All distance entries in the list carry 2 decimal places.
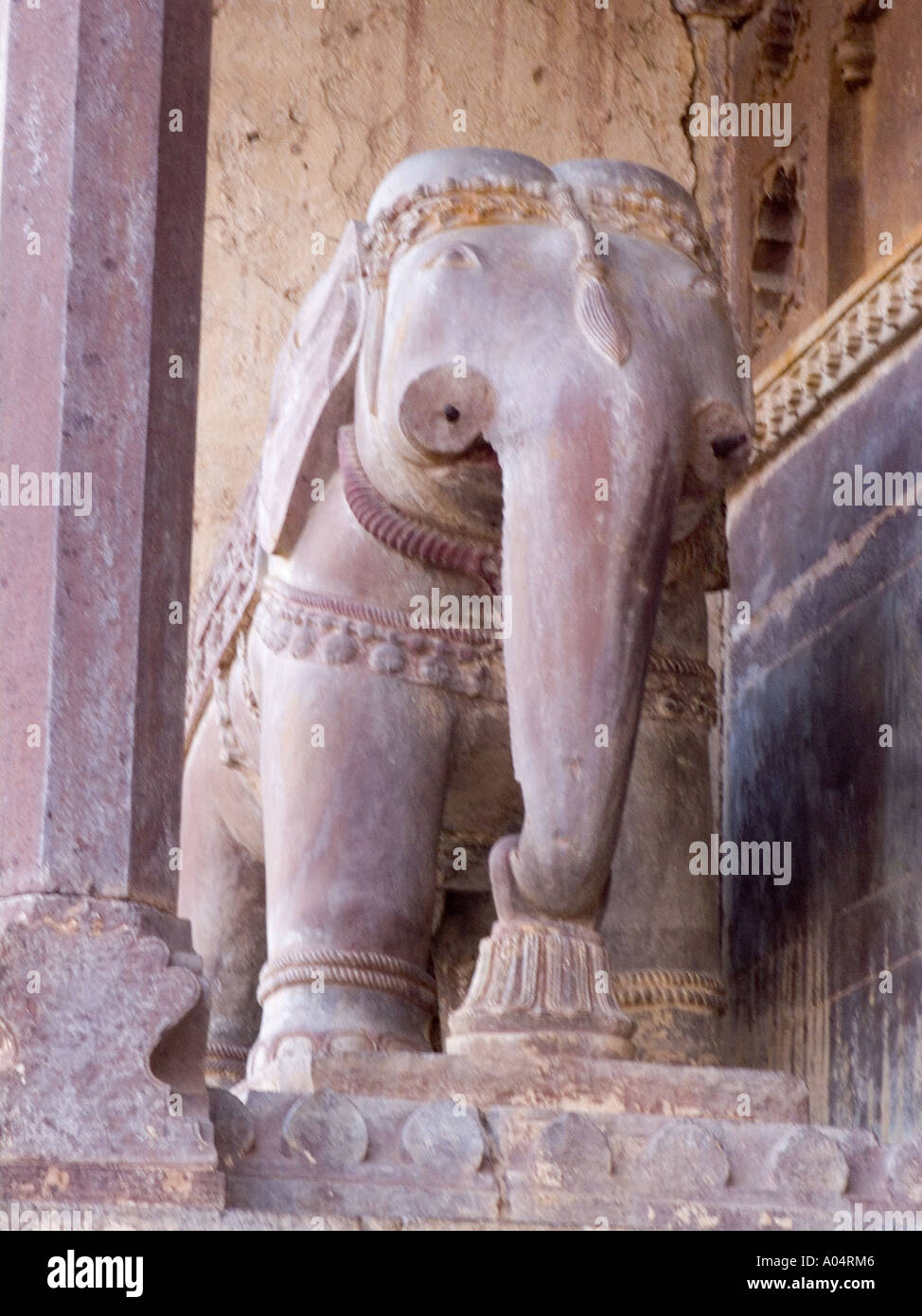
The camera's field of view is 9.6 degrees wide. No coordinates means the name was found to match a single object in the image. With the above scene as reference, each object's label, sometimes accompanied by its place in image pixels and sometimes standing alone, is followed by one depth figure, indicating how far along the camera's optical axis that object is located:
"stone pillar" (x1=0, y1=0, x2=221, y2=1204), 5.49
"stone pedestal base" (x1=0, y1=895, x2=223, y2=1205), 5.42
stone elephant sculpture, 6.23
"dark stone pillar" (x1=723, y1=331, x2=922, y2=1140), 7.61
